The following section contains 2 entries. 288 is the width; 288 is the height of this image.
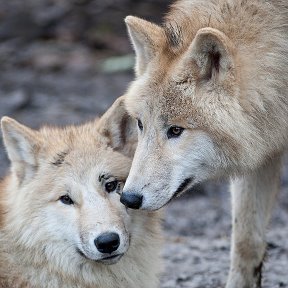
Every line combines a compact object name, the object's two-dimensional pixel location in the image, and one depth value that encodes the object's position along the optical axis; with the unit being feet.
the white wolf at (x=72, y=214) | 42.63
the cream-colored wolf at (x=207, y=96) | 41.88
